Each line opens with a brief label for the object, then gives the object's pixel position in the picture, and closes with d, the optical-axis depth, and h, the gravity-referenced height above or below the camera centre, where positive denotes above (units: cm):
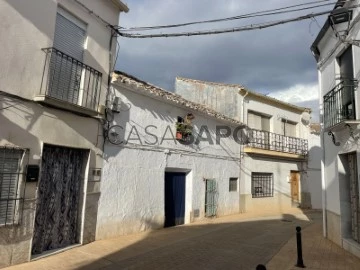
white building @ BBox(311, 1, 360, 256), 768 +154
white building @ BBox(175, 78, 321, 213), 1659 +230
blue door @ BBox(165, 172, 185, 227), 1126 -47
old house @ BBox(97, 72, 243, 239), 903 +64
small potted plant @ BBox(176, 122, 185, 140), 1167 +189
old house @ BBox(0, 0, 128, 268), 620 +123
